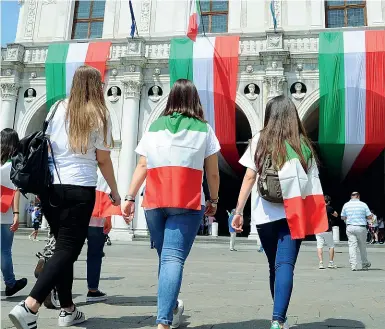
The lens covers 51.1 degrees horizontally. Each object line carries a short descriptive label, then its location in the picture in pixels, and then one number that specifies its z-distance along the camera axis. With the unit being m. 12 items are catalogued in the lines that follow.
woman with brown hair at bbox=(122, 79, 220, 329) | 2.99
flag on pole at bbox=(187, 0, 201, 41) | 17.65
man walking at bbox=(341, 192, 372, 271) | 9.23
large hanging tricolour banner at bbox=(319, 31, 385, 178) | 16.75
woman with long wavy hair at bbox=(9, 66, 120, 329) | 3.20
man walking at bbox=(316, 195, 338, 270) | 9.30
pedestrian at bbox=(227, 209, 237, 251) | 14.06
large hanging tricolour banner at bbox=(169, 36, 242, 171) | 17.92
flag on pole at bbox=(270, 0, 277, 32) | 18.24
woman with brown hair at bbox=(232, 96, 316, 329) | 3.28
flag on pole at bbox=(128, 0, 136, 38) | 19.02
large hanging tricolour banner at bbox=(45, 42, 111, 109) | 19.45
